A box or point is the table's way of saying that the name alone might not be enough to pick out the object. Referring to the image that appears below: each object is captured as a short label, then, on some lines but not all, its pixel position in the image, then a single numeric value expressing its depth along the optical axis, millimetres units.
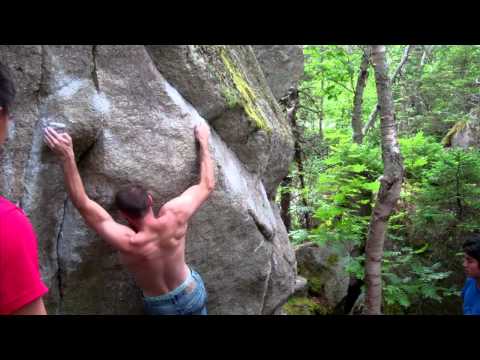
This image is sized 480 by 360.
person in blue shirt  4789
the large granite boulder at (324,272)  10922
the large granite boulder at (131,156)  4035
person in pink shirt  1667
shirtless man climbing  3967
